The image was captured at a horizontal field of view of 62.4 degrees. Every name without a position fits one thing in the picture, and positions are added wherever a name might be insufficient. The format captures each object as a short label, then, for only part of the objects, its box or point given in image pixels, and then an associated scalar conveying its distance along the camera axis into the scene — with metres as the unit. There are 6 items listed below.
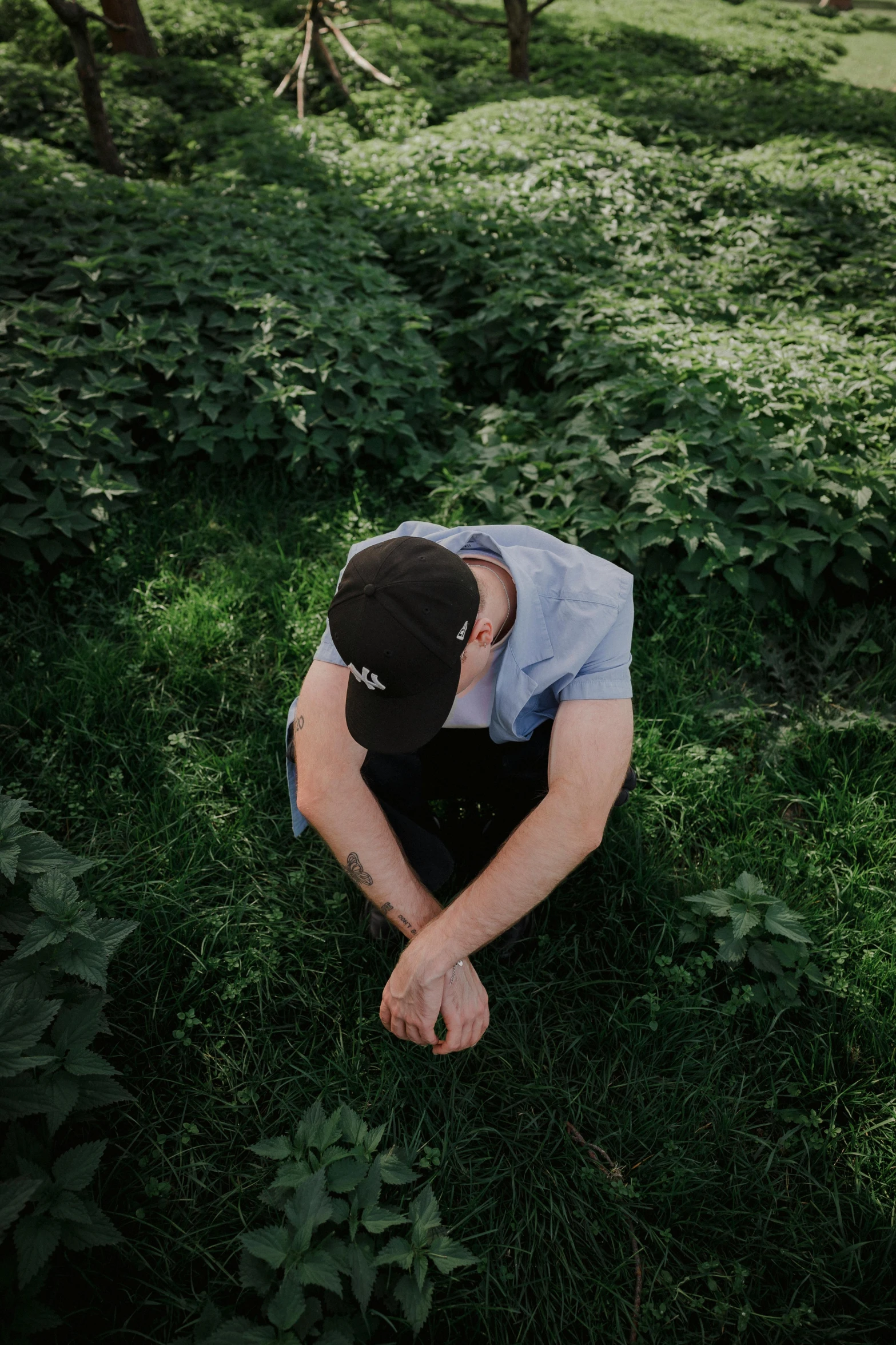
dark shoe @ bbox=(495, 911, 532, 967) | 2.15
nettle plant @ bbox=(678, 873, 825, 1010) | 2.02
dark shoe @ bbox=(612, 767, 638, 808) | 2.05
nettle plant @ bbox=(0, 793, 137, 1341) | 1.42
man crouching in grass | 1.45
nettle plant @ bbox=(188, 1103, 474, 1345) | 1.42
